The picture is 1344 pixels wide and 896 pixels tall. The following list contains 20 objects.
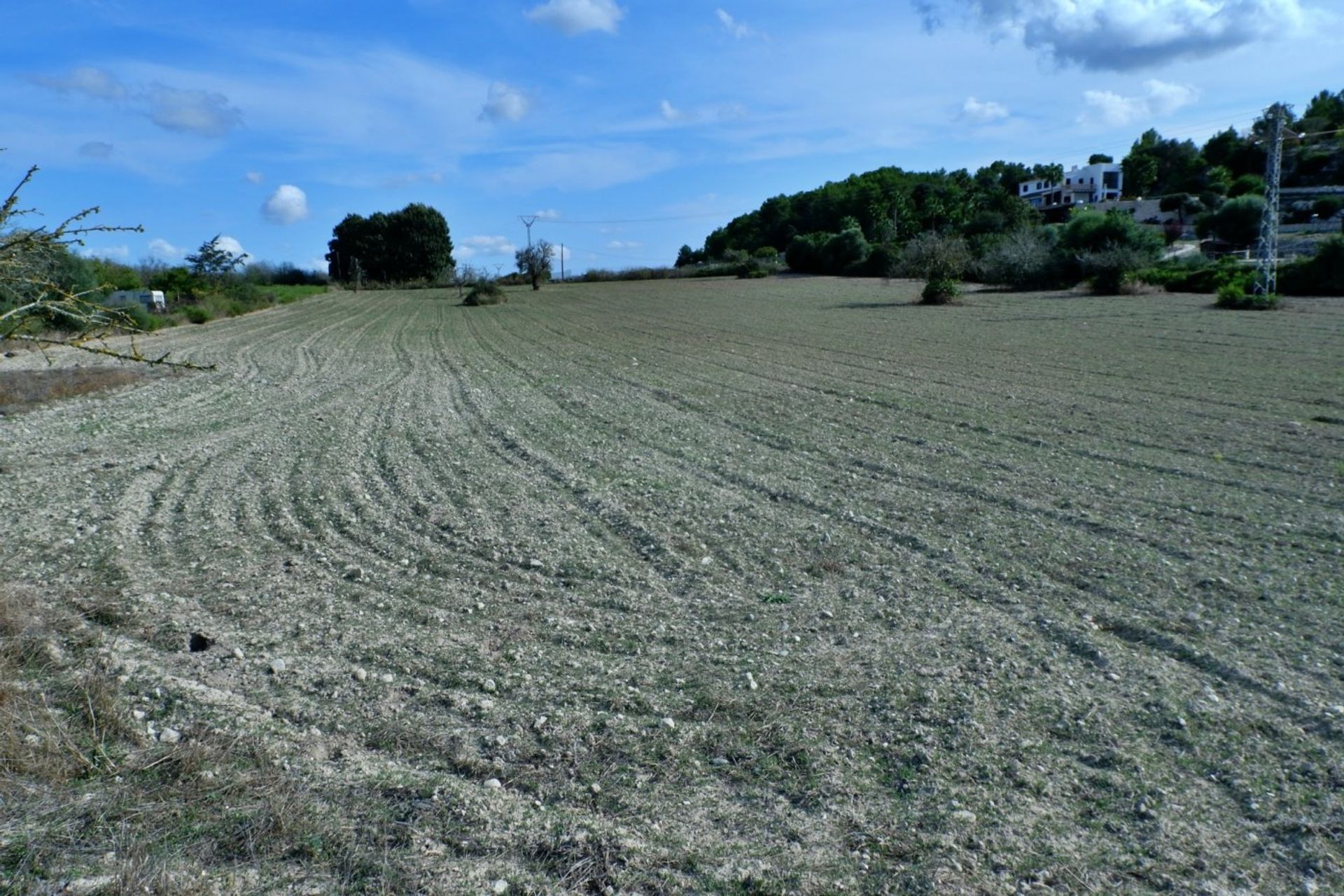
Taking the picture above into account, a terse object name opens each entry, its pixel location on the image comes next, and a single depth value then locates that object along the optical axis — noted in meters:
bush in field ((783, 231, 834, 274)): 84.19
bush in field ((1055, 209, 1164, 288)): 44.59
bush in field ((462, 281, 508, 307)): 60.66
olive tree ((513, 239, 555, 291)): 83.00
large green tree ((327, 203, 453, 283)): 111.94
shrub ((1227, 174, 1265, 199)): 93.06
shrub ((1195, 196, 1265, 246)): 69.44
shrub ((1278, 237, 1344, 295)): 38.34
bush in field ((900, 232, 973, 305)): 48.22
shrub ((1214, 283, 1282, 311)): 33.50
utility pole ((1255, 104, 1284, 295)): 35.38
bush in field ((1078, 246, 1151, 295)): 43.91
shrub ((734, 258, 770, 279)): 83.31
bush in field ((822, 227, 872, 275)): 78.81
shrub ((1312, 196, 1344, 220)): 76.50
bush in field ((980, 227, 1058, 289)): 50.94
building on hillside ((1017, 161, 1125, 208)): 125.56
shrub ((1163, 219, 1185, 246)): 82.94
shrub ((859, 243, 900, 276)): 71.44
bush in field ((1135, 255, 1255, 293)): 39.47
